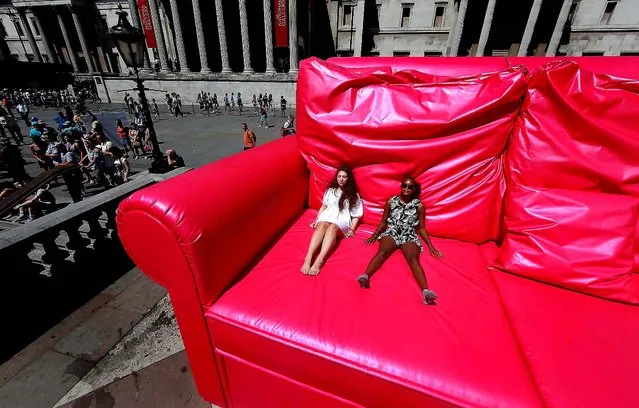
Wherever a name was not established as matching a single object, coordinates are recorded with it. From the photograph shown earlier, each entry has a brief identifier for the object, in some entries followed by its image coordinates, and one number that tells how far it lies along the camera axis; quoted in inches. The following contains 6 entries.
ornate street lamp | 201.1
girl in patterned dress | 82.5
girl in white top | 89.7
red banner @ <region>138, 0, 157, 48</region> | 993.5
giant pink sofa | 51.7
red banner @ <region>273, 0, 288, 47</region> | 866.1
